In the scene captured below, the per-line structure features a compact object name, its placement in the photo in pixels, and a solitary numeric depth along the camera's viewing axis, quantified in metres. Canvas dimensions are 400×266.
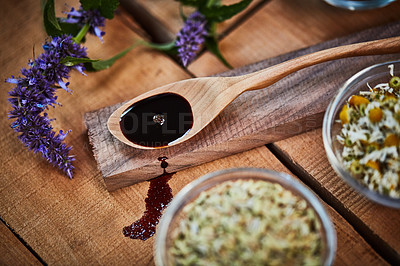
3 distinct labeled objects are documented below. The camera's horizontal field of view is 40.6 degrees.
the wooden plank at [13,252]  0.31
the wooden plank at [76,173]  0.31
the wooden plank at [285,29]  0.38
